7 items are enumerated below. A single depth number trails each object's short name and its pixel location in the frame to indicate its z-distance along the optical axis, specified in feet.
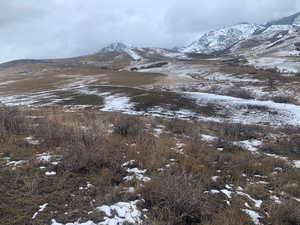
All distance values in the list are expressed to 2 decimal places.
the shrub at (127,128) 31.76
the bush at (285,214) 14.43
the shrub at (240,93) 79.10
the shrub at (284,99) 68.95
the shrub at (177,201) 14.29
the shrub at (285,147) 29.35
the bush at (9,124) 28.75
